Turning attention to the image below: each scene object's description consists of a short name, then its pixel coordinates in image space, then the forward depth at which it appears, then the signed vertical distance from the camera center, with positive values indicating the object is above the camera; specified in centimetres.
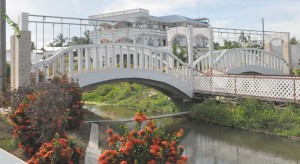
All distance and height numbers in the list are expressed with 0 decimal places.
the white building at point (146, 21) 1825 +584
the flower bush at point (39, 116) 472 -44
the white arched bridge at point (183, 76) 918 +27
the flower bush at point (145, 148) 315 -60
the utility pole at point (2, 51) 744 +76
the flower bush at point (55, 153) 375 -76
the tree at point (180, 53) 1919 +182
